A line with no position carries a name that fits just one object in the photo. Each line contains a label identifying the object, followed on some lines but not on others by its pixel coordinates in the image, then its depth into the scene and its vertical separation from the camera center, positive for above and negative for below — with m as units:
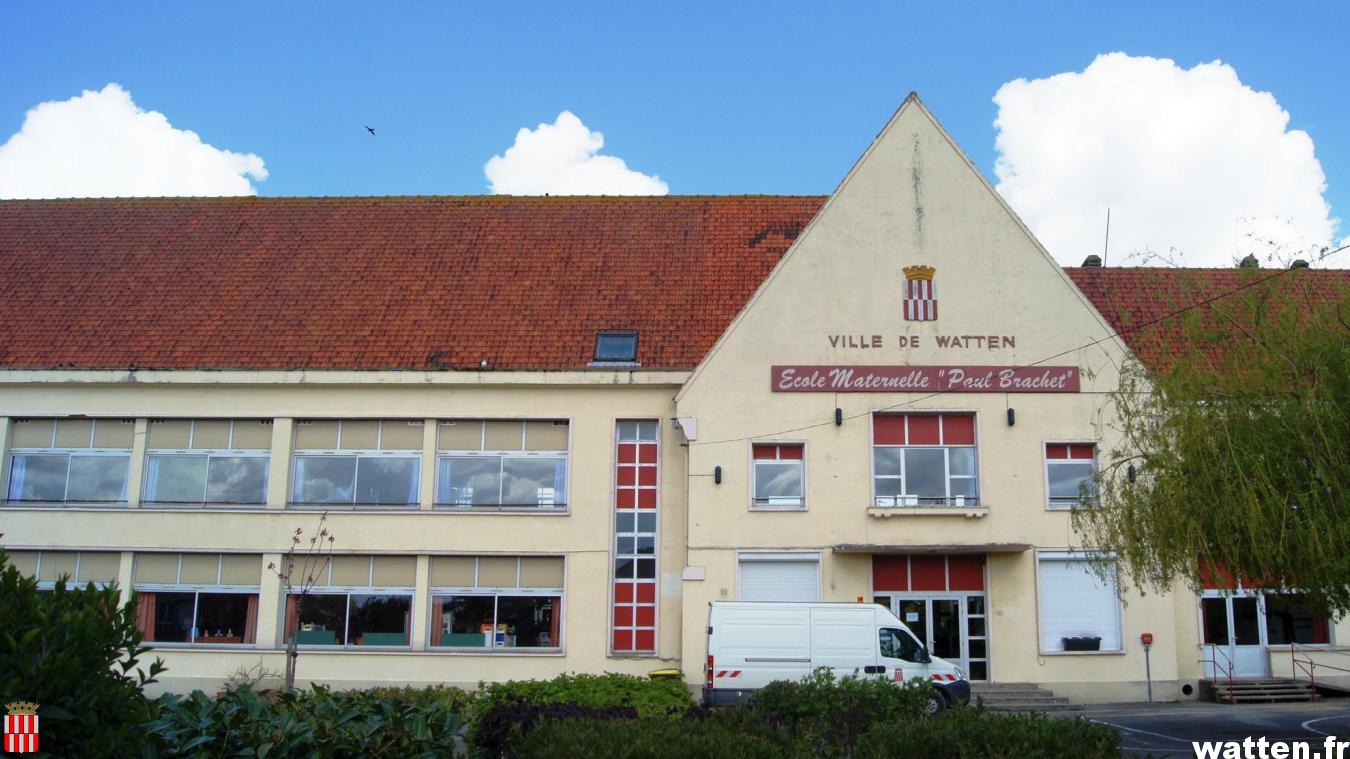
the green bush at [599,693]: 15.16 -1.60
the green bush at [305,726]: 8.28 -1.15
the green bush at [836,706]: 12.70 -1.42
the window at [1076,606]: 24.17 -0.38
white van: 19.98 -1.14
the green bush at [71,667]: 6.40 -0.54
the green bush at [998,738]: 8.37 -1.17
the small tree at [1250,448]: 12.20 +1.66
